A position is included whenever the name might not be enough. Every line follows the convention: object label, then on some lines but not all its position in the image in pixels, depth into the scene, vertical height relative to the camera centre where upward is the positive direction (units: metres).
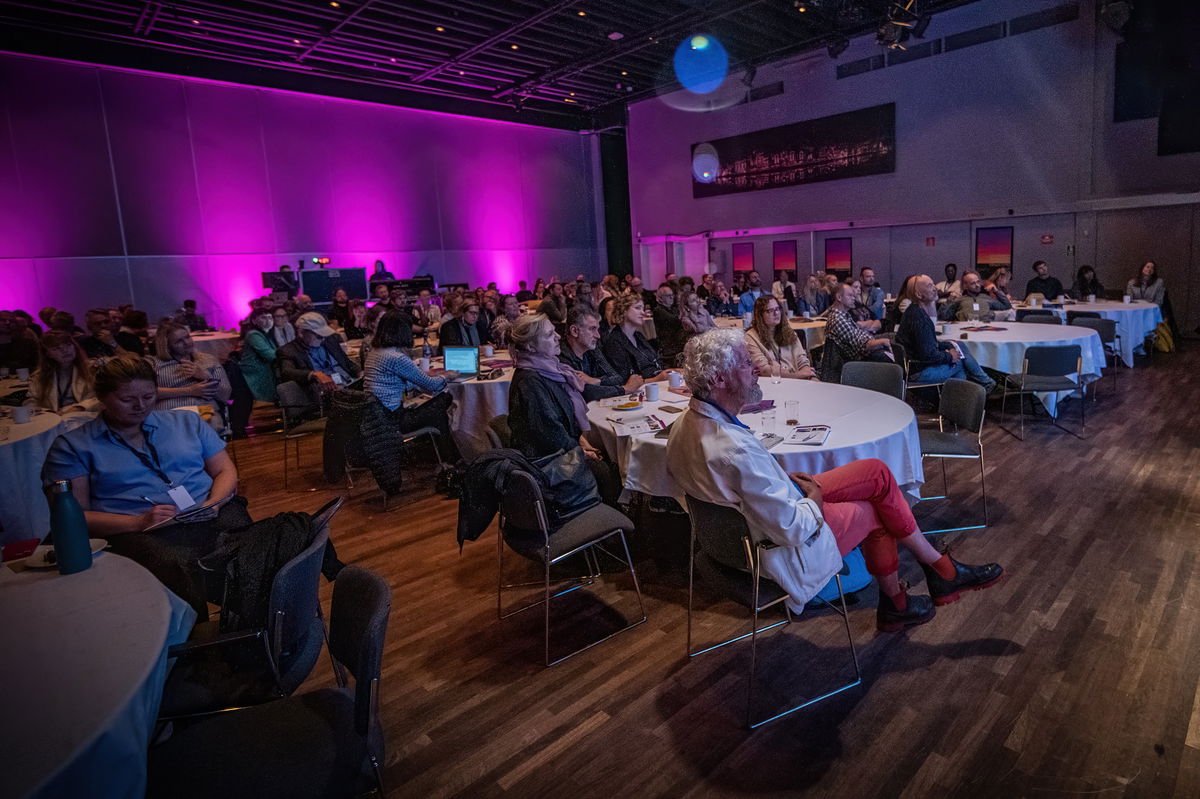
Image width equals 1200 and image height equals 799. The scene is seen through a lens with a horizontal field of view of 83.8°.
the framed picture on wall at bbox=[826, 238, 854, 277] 14.77 +0.64
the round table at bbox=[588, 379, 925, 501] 3.11 -0.74
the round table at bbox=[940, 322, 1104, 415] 6.34 -0.69
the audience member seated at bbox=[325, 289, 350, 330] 11.91 +0.17
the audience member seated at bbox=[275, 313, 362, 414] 6.30 -0.41
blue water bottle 2.06 -0.61
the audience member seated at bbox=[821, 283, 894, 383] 6.12 -0.55
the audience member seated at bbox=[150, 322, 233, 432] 5.40 -0.38
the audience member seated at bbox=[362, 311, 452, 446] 5.25 -0.46
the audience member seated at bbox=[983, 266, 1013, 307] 9.27 -0.17
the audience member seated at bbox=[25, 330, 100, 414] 5.04 -0.33
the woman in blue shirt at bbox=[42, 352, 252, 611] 2.71 -0.63
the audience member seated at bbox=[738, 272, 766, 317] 11.39 -0.08
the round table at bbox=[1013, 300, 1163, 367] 8.40 -0.67
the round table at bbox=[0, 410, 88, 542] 4.23 -0.91
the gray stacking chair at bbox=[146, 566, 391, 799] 1.62 -1.10
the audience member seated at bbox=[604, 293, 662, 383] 5.95 -0.40
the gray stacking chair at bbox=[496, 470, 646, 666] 2.89 -1.05
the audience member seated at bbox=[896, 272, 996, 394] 6.06 -0.62
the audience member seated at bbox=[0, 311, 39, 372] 7.14 -0.09
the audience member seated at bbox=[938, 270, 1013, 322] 8.05 -0.38
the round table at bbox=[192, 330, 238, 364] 10.17 -0.29
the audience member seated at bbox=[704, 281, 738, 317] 11.09 -0.17
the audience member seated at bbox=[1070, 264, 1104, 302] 10.50 -0.26
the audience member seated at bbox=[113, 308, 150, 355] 7.79 -0.02
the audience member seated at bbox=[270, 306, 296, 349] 7.79 -0.09
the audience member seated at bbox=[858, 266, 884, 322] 10.20 -0.19
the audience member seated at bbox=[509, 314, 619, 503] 3.59 -0.50
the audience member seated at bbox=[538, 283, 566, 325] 7.86 -0.02
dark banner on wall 13.91 +3.01
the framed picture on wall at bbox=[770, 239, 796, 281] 15.73 +0.75
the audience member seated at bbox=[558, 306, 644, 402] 4.78 -0.49
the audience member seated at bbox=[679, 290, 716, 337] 7.01 -0.22
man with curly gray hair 2.39 -0.82
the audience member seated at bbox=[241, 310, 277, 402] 7.34 -0.45
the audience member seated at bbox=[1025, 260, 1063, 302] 10.70 -0.22
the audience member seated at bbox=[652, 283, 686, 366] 8.29 -0.45
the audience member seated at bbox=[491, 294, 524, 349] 8.20 -0.16
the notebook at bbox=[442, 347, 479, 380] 6.37 -0.47
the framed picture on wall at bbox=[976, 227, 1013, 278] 12.58 +0.46
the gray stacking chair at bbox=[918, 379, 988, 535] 3.90 -0.85
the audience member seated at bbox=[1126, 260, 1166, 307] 10.09 -0.34
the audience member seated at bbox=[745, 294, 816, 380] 5.27 -0.44
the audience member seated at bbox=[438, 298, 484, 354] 7.75 -0.23
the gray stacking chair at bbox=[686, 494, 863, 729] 2.46 -1.01
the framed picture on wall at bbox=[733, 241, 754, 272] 16.62 +0.84
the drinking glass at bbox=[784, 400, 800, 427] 3.54 -0.69
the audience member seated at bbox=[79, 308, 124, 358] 7.68 -0.04
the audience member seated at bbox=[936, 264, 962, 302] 10.75 -0.15
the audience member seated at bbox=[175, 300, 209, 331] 11.59 +0.17
